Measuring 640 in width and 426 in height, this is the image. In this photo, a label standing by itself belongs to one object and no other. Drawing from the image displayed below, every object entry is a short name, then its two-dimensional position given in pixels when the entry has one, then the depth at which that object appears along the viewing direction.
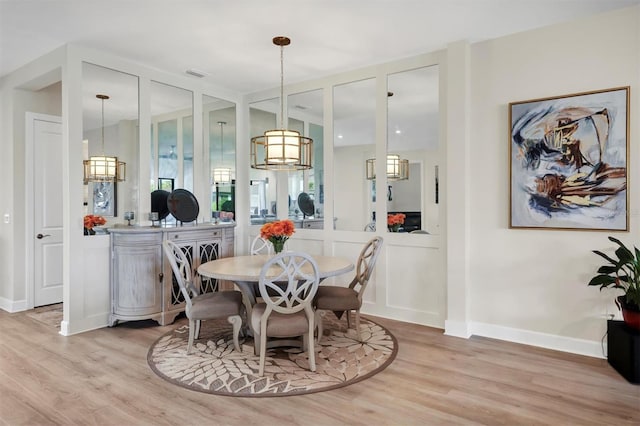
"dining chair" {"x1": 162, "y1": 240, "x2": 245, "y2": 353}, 3.25
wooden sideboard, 3.97
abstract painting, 3.14
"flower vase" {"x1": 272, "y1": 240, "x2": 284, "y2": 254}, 3.50
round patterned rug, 2.70
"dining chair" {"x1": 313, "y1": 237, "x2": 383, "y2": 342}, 3.44
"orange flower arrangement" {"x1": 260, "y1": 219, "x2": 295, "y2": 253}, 3.40
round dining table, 3.07
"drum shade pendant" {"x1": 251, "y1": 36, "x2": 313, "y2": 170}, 3.52
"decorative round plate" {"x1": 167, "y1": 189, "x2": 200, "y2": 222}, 4.40
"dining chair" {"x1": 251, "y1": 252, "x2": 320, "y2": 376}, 2.82
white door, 4.76
